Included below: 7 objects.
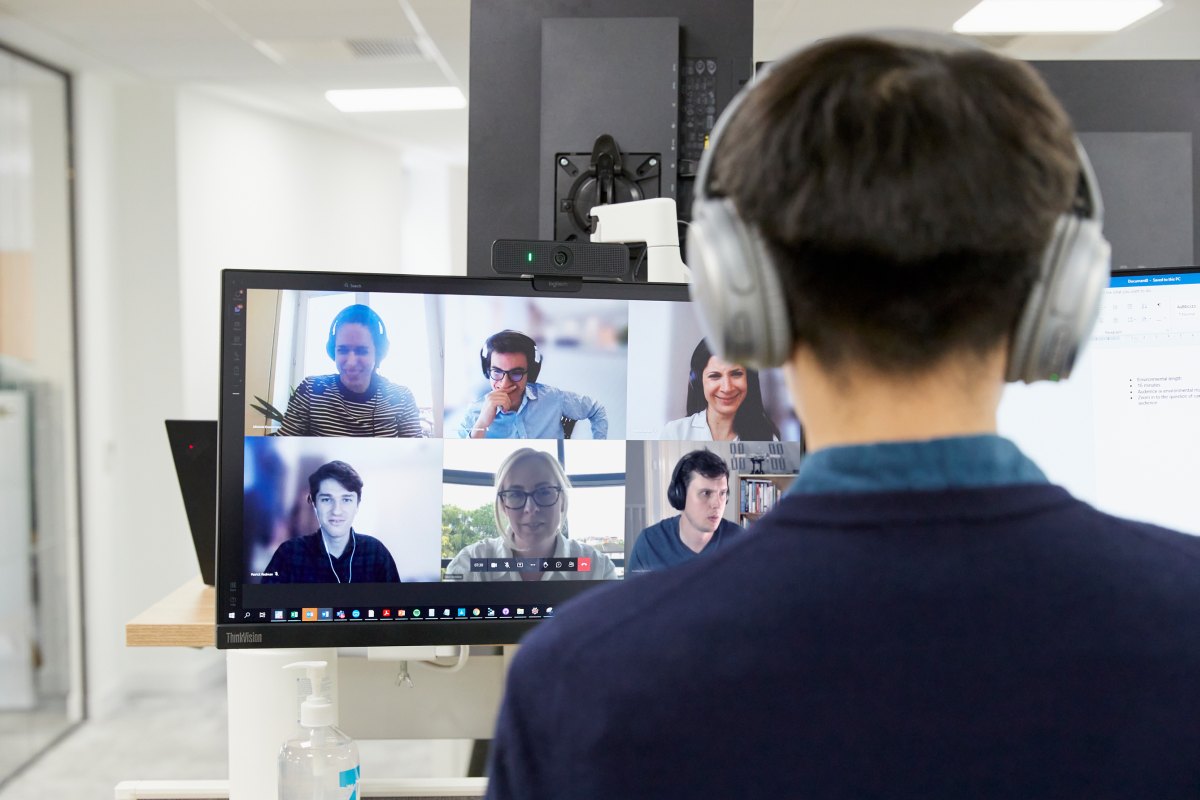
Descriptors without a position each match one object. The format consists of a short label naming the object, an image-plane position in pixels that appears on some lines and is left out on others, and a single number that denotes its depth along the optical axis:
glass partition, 3.75
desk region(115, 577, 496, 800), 1.08
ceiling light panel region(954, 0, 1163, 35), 3.74
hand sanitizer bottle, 1.03
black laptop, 1.35
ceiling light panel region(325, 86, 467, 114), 4.92
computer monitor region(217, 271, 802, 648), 1.03
